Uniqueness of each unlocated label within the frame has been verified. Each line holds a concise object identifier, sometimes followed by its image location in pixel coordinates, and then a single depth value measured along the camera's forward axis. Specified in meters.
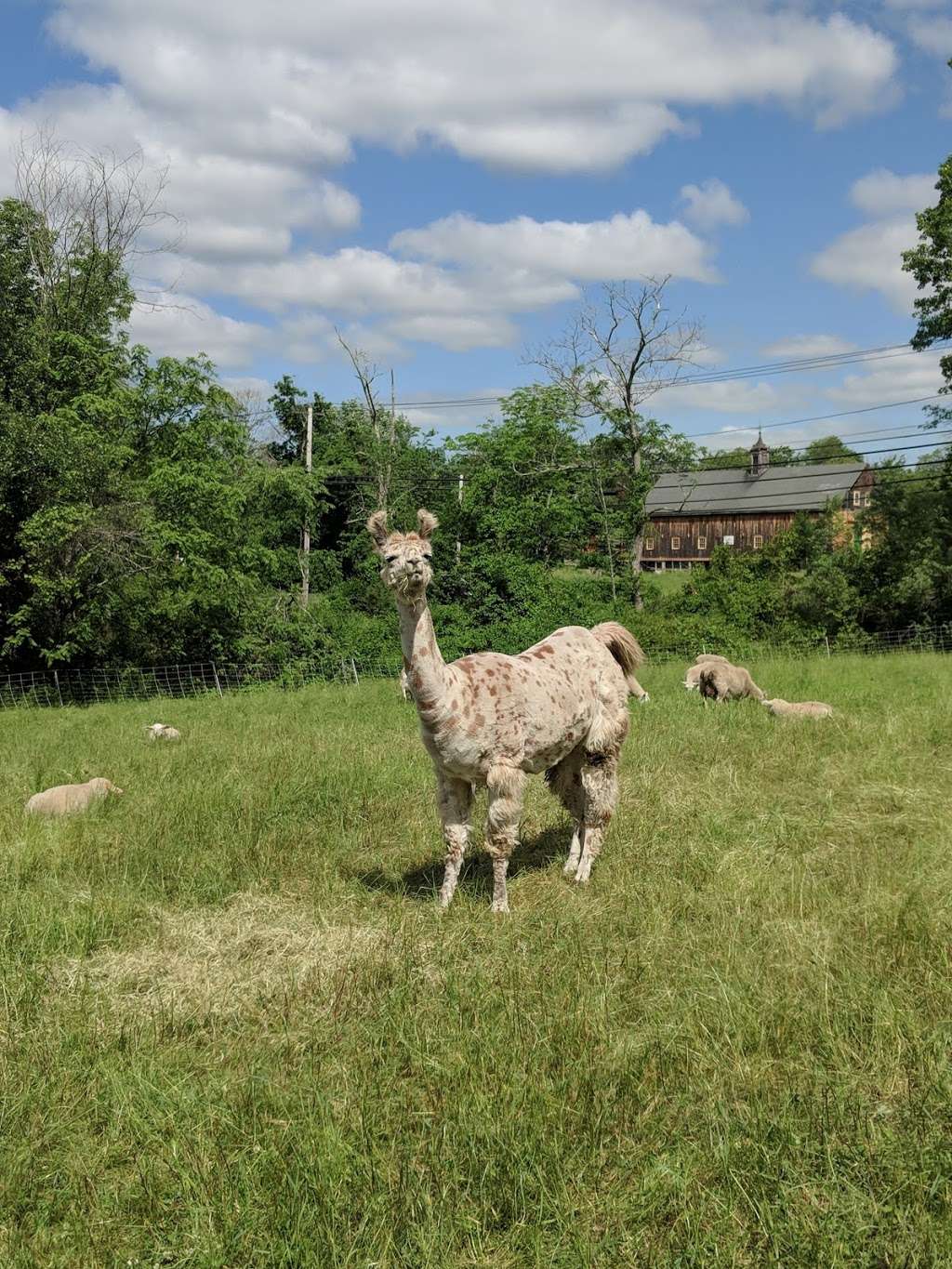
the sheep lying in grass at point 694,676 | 16.56
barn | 62.63
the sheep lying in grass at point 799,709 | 12.53
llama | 5.81
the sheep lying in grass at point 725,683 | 15.32
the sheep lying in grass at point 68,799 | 8.67
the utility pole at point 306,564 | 30.04
